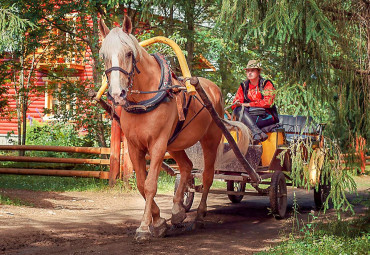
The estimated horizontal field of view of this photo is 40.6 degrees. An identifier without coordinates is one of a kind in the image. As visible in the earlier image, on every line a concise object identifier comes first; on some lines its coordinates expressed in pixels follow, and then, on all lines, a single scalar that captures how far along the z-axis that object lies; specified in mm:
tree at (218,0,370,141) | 5297
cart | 7547
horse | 5141
